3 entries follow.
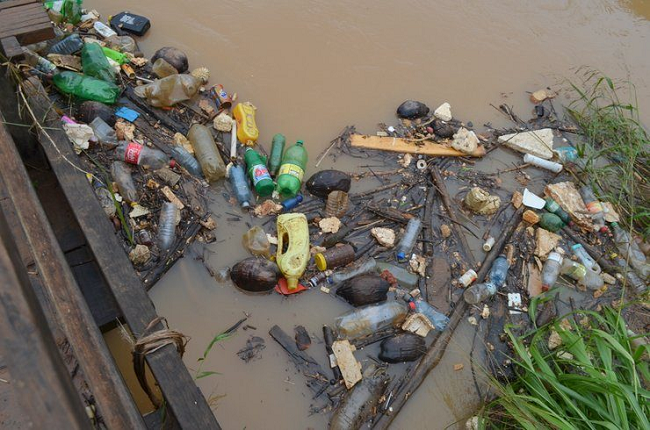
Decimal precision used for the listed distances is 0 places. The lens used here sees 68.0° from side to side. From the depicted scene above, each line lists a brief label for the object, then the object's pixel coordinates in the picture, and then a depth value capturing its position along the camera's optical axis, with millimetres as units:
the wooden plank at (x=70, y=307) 1711
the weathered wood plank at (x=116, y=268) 2045
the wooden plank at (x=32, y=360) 1133
